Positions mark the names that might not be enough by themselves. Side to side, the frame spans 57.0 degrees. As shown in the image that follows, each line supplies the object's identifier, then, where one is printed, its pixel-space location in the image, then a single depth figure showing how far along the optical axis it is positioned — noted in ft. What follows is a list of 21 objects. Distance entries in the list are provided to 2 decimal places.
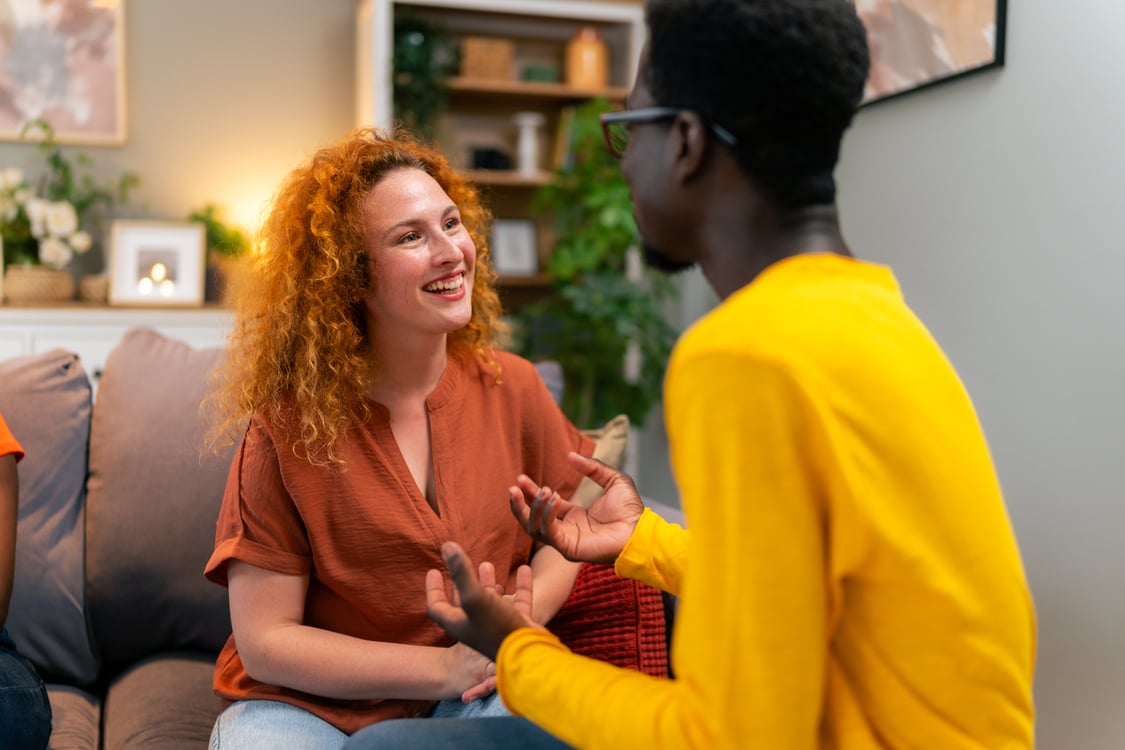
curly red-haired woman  4.31
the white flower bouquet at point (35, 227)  11.80
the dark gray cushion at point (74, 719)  4.99
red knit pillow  5.03
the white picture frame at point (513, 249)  13.39
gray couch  5.44
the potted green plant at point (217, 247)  12.85
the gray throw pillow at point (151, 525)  5.57
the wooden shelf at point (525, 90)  12.61
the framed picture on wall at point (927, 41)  7.50
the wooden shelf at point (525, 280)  13.19
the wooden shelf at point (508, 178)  12.84
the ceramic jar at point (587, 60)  12.91
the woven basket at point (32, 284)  11.70
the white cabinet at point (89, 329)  11.28
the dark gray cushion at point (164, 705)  4.89
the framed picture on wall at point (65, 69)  12.77
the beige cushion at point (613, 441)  6.11
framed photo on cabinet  12.32
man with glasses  2.24
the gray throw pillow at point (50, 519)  5.42
